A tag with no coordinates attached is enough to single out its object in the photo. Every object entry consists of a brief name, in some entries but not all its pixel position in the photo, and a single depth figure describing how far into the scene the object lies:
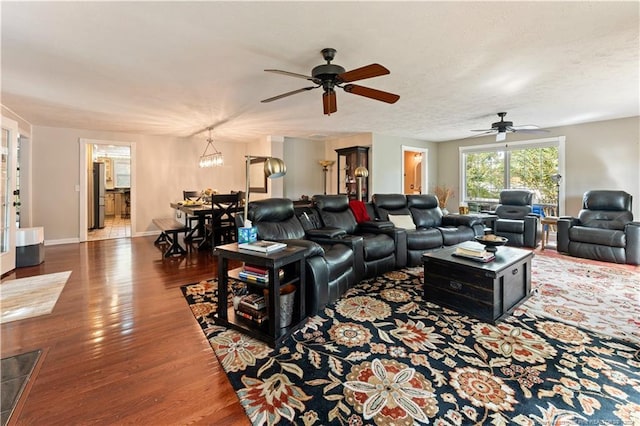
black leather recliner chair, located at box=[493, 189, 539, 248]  5.50
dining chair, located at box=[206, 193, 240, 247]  5.04
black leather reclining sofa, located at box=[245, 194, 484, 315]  2.72
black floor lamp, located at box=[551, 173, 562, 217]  6.14
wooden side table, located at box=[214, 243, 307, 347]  2.15
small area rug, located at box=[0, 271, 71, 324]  2.69
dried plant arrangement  8.09
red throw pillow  4.38
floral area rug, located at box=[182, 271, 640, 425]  1.52
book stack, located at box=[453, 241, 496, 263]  2.71
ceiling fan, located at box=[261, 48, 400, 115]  2.34
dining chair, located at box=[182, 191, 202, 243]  6.44
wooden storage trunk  2.52
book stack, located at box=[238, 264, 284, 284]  2.23
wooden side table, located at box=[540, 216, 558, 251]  5.31
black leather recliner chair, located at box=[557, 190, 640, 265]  4.34
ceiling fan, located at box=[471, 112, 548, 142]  4.79
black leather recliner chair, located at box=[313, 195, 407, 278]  3.66
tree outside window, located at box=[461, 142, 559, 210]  6.48
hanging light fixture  6.13
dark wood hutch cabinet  6.95
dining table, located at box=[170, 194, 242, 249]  5.04
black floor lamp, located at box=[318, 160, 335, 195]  7.75
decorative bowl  2.88
